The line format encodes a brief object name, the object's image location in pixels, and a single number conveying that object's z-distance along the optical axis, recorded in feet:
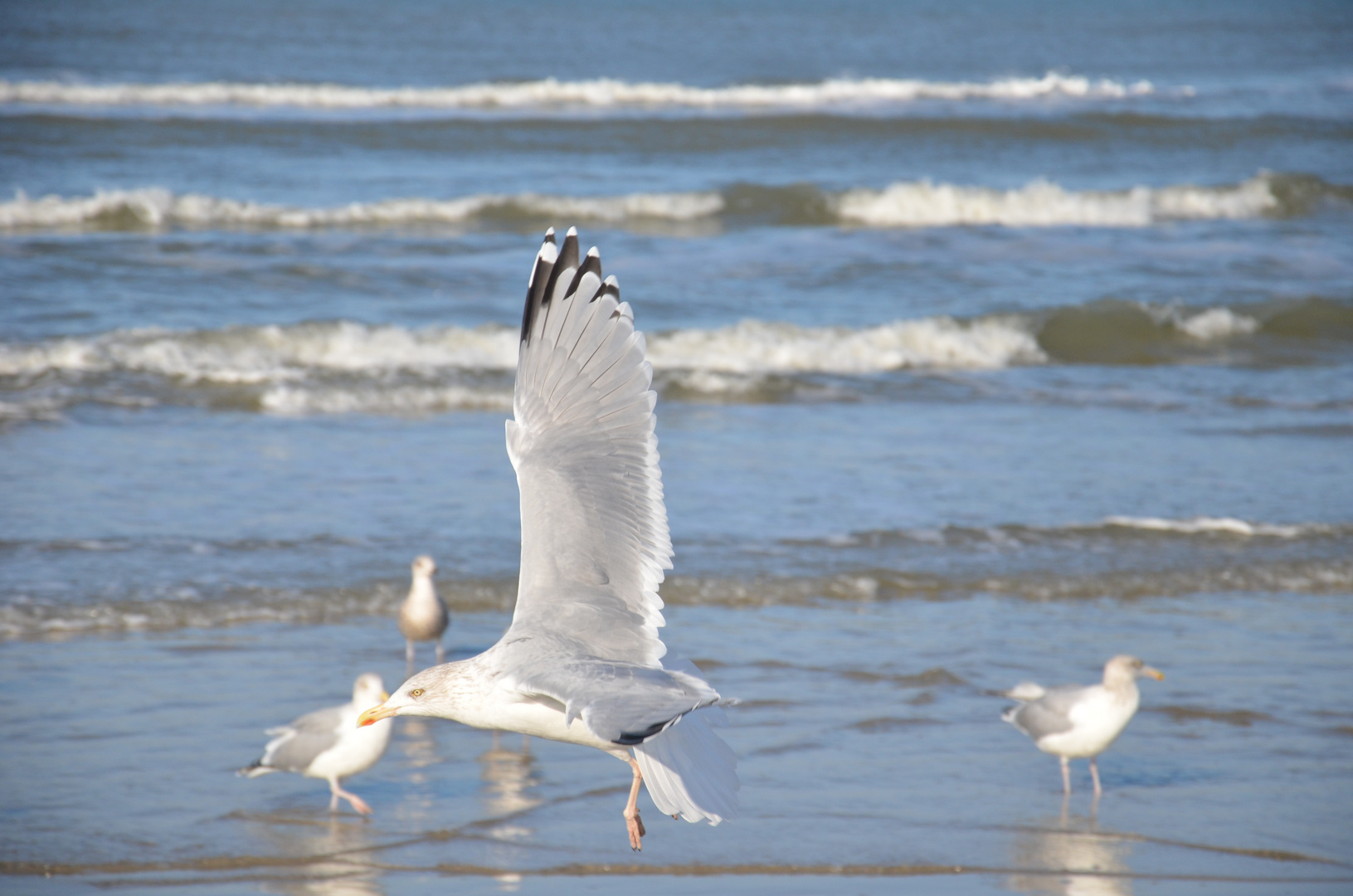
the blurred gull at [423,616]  36.52
